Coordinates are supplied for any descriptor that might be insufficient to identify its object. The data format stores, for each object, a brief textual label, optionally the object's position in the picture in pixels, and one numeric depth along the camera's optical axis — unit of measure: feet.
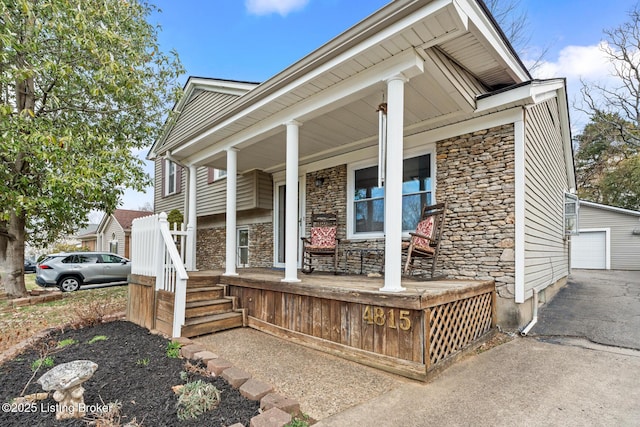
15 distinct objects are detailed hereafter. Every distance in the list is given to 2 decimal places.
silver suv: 29.58
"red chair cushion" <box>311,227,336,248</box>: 18.31
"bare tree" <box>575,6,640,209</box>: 50.52
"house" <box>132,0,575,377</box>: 10.05
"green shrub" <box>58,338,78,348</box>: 11.40
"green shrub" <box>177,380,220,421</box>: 6.88
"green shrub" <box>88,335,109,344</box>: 11.83
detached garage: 38.99
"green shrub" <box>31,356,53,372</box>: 9.26
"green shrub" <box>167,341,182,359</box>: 10.29
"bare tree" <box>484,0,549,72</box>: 36.37
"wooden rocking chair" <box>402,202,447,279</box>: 13.29
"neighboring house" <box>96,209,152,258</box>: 57.62
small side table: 17.67
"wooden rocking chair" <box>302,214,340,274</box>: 17.37
